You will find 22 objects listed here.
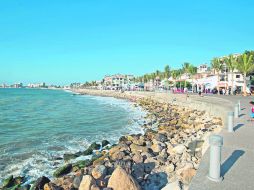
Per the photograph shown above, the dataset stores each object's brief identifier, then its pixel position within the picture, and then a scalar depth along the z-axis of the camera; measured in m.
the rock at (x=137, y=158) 6.79
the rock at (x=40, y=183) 6.07
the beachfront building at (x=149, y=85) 72.87
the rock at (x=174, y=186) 3.94
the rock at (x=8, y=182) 6.55
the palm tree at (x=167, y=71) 66.48
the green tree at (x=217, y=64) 38.47
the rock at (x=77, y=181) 5.67
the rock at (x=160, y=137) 10.02
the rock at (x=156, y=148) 8.01
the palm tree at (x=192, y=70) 50.76
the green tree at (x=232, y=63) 35.22
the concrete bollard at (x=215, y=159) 3.70
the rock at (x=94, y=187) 4.74
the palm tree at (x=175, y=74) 58.76
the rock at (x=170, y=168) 5.77
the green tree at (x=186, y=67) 53.96
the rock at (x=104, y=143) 10.60
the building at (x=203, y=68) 62.22
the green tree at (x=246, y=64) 31.39
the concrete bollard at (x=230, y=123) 6.89
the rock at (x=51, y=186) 5.71
